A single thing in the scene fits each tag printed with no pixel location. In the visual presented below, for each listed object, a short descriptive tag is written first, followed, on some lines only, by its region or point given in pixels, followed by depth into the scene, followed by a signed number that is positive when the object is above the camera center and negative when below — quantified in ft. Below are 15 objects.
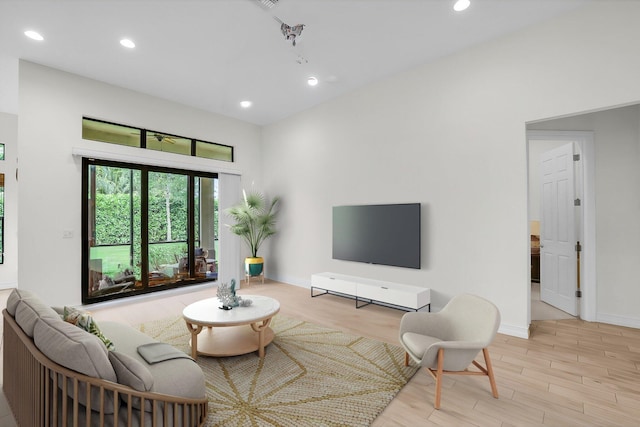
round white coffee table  8.80 -3.41
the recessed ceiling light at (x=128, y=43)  11.01 +6.44
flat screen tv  13.16 -0.95
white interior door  12.80 -0.90
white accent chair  6.74 -3.09
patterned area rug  6.49 -4.32
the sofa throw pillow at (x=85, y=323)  6.36 -2.26
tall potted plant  18.43 -0.57
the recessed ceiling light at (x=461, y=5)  9.17 +6.44
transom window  14.25 +4.11
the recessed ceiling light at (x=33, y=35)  10.48 +6.48
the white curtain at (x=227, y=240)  18.45 -1.55
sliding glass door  14.46 -0.64
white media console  12.19 -3.41
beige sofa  4.63 -2.79
